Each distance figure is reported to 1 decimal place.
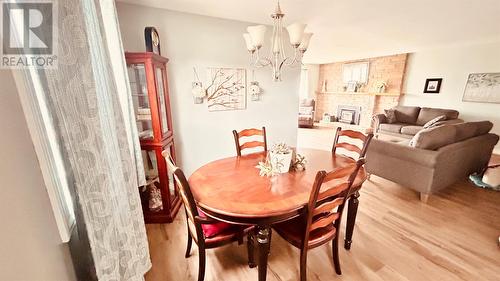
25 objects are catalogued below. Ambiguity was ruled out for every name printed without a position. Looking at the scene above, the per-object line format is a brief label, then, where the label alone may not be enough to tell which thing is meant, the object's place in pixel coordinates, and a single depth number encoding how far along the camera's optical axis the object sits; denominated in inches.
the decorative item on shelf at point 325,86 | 308.7
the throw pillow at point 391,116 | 212.1
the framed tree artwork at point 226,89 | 105.7
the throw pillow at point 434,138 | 95.5
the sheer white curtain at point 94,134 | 33.9
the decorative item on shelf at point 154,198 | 86.1
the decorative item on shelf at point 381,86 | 236.5
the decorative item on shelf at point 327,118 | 291.4
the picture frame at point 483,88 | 167.9
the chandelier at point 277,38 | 62.1
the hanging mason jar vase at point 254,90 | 116.9
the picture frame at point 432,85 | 199.5
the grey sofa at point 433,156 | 95.4
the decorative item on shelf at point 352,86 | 266.8
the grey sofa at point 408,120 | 185.1
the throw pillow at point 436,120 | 168.3
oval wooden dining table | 45.4
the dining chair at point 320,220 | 46.3
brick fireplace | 229.0
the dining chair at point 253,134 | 85.0
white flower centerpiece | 62.6
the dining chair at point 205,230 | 49.1
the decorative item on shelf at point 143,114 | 80.0
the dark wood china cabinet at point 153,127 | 74.6
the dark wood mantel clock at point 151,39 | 76.1
